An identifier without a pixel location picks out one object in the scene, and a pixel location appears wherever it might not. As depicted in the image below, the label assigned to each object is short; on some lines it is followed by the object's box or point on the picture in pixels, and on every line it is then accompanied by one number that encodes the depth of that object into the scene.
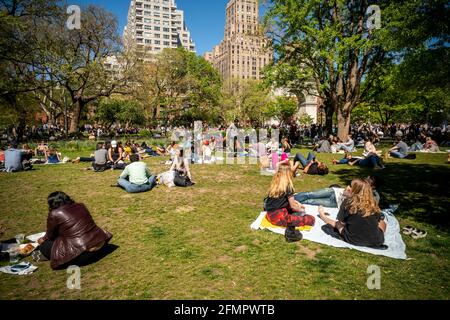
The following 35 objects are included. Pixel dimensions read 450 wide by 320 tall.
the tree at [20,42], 19.82
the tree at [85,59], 23.59
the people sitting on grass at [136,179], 9.34
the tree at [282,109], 73.19
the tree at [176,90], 41.12
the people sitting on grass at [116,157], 13.59
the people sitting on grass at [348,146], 19.45
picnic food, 4.99
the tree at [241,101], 65.62
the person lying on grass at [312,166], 11.82
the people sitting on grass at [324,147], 19.83
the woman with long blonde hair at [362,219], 5.09
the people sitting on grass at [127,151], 15.25
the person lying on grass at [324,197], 7.50
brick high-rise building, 145.25
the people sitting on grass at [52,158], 15.55
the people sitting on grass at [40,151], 18.14
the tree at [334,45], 19.92
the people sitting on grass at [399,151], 16.63
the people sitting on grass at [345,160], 14.39
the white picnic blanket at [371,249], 4.98
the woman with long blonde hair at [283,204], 6.07
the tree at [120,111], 43.22
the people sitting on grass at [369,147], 14.20
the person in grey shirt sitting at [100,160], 13.14
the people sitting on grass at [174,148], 12.91
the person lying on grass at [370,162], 13.21
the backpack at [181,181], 10.16
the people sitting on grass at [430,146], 19.81
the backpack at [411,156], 16.19
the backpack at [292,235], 5.51
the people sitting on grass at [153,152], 19.28
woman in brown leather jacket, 4.45
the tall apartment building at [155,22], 109.75
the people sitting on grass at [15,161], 12.87
